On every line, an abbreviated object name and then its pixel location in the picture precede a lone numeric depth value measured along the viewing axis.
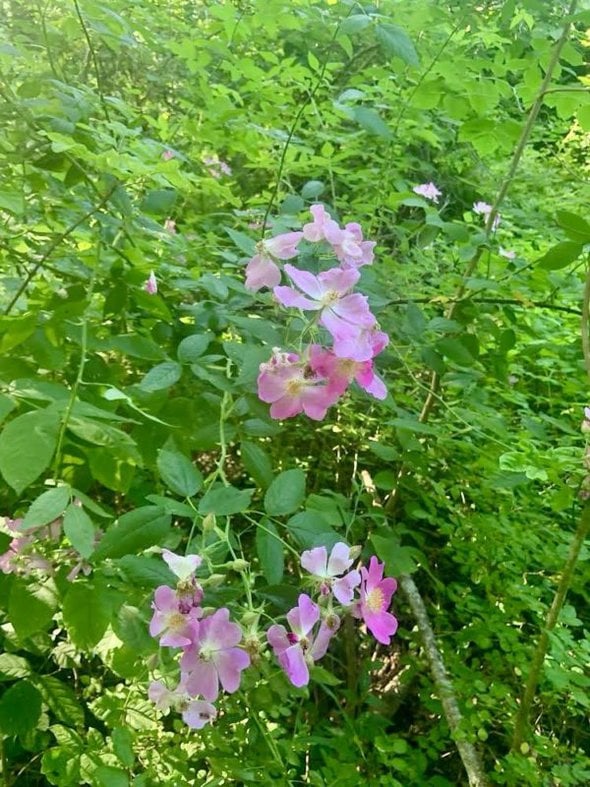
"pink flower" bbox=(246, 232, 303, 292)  0.79
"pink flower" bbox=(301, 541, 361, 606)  0.67
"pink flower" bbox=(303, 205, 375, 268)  0.78
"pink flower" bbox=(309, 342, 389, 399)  0.69
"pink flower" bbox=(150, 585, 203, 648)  0.59
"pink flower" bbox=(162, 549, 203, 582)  0.58
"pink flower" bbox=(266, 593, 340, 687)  0.65
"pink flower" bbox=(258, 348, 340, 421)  0.69
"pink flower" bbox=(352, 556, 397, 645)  0.75
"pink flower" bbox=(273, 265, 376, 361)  0.67
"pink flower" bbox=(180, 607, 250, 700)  0.60
